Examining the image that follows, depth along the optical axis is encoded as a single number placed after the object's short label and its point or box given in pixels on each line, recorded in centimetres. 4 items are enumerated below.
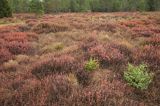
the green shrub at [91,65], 621
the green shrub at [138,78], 535
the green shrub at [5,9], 3469
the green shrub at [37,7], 4253
